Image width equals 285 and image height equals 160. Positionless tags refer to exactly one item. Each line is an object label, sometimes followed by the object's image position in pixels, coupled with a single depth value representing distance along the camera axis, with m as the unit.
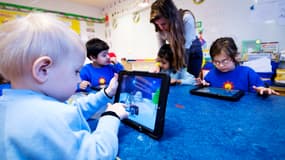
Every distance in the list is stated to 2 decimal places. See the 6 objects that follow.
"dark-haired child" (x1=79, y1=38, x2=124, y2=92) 1.47
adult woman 1.14
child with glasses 1.01
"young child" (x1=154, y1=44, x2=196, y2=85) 1.27
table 0.30
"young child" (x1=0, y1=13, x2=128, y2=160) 0.26
